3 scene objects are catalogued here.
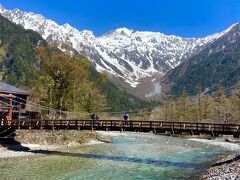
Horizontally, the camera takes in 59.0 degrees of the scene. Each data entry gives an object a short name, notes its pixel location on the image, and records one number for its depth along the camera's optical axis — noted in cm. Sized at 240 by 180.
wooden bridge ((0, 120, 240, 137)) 2619
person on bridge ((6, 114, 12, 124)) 3445
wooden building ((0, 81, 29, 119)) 3587
